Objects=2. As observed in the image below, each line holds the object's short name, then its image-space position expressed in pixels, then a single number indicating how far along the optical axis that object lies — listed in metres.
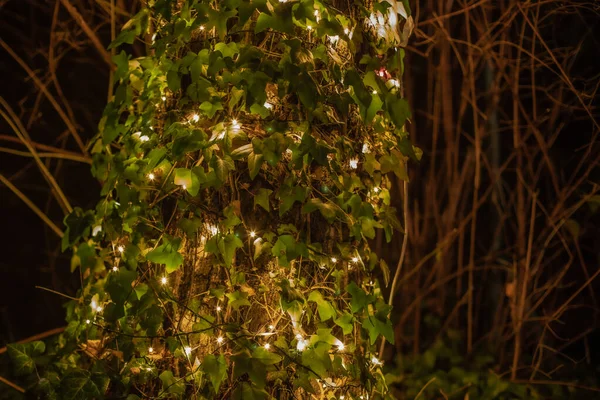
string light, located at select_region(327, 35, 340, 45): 3.48
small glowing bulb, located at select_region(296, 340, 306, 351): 3.34
